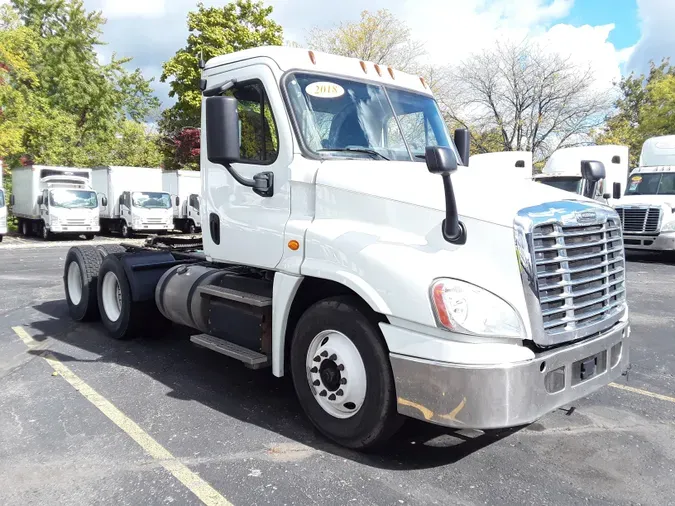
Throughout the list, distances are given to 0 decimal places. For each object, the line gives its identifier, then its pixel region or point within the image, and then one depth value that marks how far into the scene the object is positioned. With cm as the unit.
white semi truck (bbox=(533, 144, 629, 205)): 1733
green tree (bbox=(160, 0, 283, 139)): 2930
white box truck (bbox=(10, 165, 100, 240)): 2319
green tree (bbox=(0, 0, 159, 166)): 3309
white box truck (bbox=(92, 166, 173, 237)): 2508
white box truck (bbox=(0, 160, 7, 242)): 2152
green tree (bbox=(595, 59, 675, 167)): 2959
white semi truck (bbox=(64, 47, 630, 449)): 306
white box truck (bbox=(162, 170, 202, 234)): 2697
